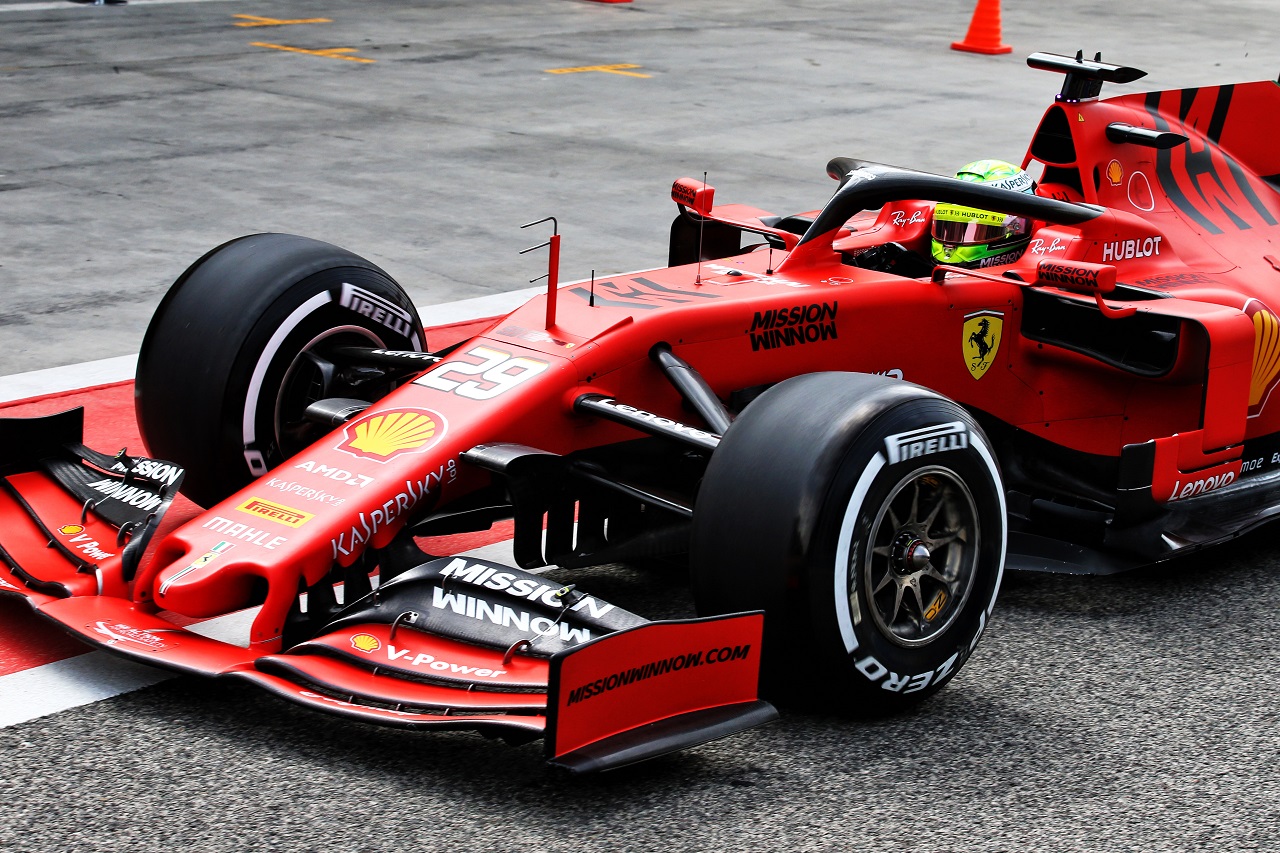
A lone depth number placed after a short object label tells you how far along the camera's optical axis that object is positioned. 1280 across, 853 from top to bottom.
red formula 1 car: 7.41
